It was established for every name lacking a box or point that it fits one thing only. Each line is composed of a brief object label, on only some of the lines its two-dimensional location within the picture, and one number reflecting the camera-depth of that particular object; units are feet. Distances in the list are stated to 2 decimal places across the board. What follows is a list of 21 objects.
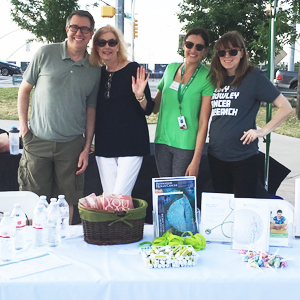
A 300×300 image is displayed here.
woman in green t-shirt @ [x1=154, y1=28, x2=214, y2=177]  7.57
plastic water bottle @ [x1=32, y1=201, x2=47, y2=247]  5.15
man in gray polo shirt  7.57
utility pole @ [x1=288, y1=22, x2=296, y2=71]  58.11
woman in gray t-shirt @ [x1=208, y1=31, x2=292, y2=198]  7.28
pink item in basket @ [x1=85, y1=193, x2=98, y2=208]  5.45
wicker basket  5.23
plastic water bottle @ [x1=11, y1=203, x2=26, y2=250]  5.00
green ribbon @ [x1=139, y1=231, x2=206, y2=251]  5.10
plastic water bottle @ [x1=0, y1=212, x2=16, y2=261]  4.66
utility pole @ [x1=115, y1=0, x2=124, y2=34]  21.50
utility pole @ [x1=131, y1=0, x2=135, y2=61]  45.26
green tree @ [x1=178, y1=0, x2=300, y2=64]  38.70
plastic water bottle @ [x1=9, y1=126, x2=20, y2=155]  10.11
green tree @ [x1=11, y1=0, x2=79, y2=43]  40.78
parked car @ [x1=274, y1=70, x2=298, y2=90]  50.57
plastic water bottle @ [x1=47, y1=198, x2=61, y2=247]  5.18
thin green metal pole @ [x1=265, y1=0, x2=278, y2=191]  10.28
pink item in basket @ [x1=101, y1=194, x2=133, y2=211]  5.38
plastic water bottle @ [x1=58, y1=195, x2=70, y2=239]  5.53
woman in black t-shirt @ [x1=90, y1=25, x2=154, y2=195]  7.52
